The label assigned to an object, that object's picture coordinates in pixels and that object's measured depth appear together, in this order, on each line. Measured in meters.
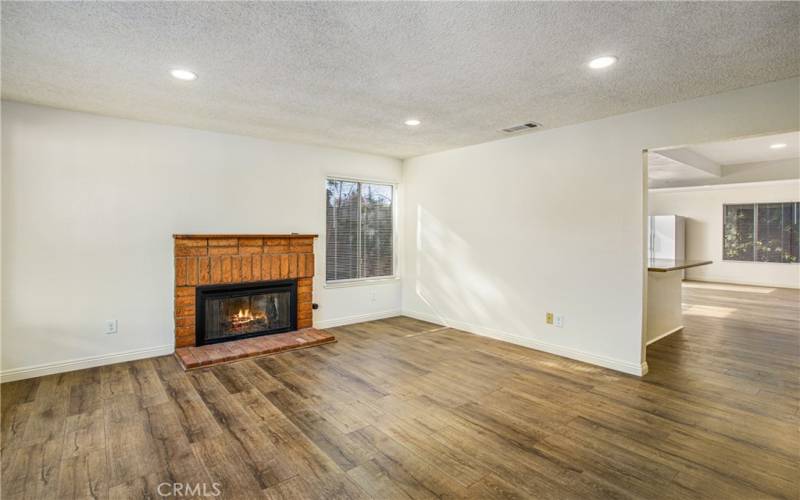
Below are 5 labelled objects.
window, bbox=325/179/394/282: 5.55
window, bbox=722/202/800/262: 8.98
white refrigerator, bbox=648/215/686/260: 9.73
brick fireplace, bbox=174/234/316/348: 4.23
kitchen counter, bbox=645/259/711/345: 4.74
